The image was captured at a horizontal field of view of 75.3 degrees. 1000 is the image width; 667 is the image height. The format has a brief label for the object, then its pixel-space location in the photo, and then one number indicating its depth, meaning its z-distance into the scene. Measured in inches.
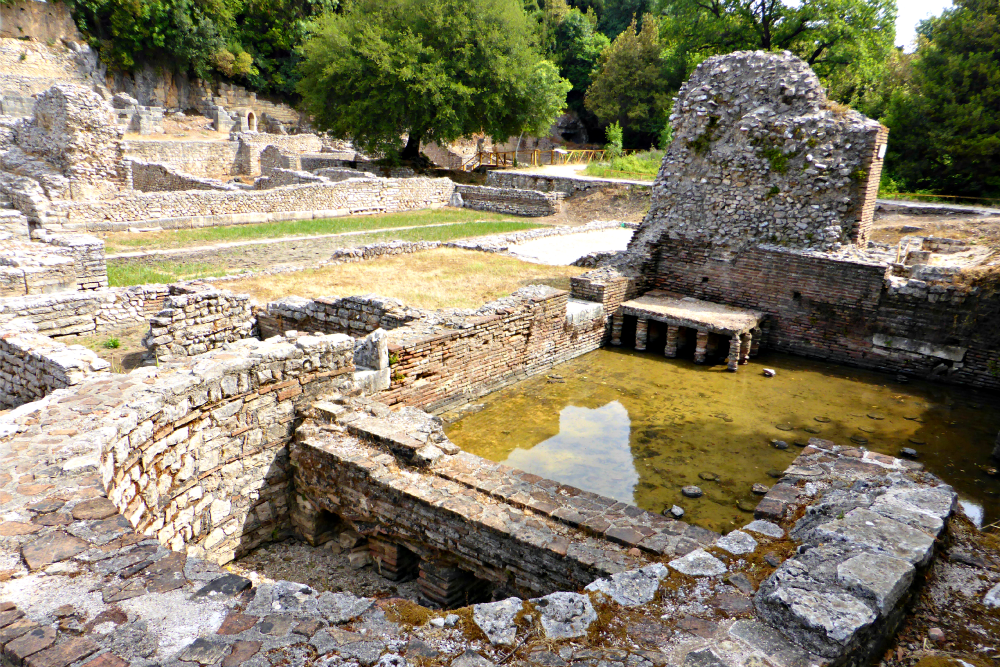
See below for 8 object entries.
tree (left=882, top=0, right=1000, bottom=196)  836.0
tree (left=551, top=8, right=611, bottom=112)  1796.3
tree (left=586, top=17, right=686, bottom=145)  1531.7
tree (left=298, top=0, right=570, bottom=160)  1064.8
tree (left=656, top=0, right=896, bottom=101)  1128.2
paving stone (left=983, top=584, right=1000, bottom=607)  125.2
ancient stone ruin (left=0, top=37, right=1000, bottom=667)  110.6
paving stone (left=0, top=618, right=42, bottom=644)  100.5
